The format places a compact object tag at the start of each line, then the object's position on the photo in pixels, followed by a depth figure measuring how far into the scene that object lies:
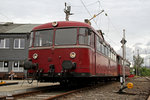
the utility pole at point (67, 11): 29.34
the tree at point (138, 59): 85.59
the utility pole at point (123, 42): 13.03
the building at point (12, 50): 27.78
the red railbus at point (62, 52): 9.85
